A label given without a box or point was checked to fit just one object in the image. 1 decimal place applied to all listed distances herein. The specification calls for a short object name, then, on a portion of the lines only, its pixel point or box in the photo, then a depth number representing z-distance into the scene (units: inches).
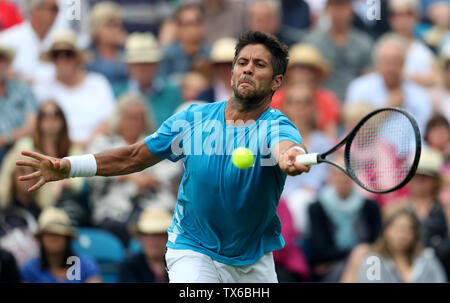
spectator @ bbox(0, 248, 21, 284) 599.2
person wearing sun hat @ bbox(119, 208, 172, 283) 600.1
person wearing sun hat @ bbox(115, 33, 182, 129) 723.4
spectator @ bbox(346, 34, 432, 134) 728.3
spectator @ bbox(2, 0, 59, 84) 723.4
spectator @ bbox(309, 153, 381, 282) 624.7
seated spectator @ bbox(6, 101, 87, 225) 643.5
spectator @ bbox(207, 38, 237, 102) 692.7
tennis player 399.5
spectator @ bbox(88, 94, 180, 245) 644.1
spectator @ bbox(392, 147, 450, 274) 640.4
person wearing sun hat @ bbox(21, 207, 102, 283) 596.1
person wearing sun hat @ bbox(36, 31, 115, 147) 701.9
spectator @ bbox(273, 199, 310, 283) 595.8
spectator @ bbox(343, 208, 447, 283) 611.2
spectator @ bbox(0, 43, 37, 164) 683.4
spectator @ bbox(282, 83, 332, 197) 665.6
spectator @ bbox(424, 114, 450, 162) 707.4
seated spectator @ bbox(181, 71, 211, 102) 722.2
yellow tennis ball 379.2
